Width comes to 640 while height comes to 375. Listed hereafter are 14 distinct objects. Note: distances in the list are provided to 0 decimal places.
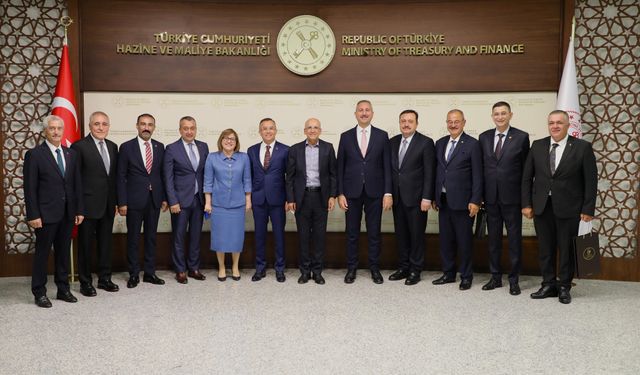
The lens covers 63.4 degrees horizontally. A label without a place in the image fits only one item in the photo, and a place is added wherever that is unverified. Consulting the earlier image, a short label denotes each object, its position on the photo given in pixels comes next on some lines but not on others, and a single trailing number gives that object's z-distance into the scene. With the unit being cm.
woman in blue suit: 487
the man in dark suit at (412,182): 482
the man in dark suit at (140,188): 472
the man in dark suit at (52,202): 400
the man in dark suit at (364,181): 490
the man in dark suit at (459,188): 467
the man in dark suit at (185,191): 486
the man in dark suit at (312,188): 485
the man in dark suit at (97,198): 446
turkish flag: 491
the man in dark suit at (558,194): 420
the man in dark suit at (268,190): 497
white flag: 490
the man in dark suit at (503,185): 454
